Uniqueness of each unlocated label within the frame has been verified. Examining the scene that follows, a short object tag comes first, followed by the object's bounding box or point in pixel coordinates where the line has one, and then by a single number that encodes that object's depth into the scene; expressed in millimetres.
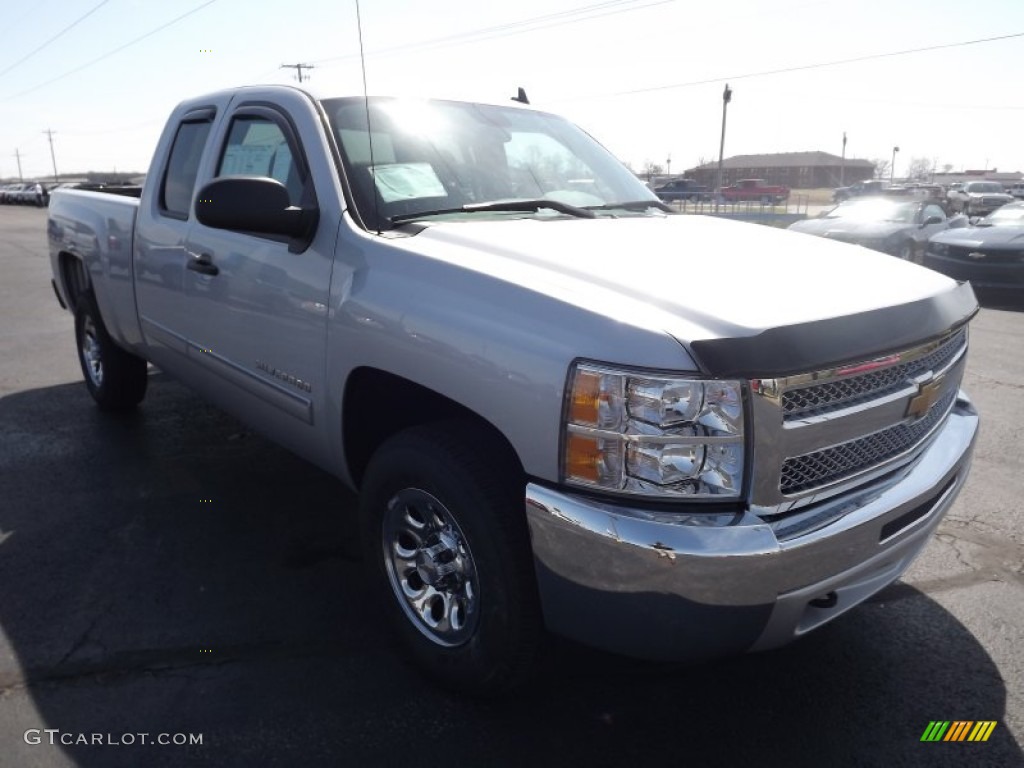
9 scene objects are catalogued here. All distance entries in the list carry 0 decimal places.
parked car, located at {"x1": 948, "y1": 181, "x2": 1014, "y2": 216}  23950
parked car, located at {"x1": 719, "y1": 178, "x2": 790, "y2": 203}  54250
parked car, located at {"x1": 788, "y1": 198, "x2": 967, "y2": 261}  12852
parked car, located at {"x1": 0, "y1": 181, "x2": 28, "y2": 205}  60875
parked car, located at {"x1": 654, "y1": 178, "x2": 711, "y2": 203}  44906
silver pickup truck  1963
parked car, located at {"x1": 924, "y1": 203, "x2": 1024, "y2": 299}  10992
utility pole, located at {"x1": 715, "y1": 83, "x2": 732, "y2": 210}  39188
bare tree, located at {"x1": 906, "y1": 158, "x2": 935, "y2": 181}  139212
